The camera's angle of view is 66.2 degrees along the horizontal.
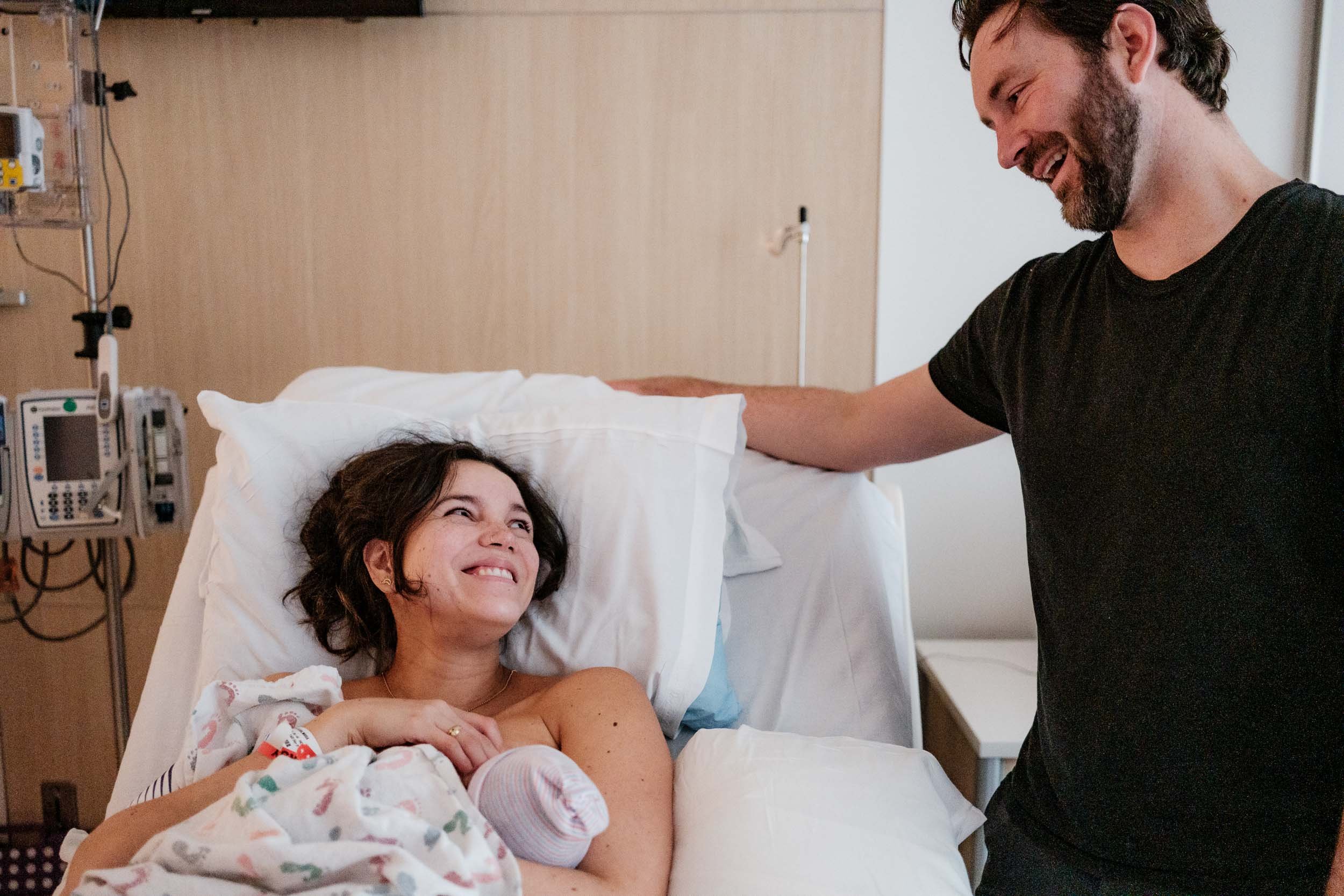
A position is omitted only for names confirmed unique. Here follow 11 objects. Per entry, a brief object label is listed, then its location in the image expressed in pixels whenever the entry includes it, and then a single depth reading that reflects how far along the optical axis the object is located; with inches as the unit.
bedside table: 69.2
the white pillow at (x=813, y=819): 42.7
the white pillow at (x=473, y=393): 63.9
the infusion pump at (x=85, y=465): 79.6
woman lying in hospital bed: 37.8
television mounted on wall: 87.8
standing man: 38.9
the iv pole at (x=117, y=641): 86.8
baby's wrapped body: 35.5
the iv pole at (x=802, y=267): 90.5
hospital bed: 43.9
